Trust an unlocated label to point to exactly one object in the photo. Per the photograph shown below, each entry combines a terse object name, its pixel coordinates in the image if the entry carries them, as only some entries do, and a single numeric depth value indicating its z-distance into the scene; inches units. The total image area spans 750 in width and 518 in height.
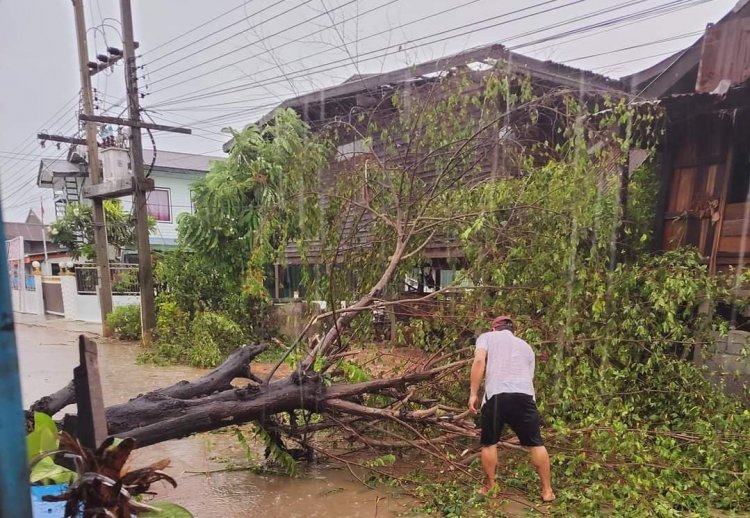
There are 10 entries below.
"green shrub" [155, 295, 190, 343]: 378.6
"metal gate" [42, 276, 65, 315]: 674.5
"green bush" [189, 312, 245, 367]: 344.5
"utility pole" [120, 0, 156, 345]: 386.6
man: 139.9
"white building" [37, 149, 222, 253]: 697.0
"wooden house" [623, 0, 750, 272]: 178.4
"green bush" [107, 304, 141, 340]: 453.1
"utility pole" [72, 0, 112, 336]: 439.2
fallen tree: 151.3
